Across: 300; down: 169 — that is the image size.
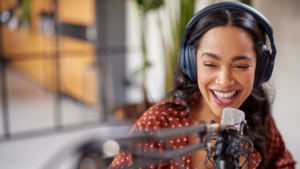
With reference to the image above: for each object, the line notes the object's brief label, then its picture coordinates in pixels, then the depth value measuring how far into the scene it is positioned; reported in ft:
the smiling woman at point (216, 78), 2.34
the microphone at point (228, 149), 1.86
